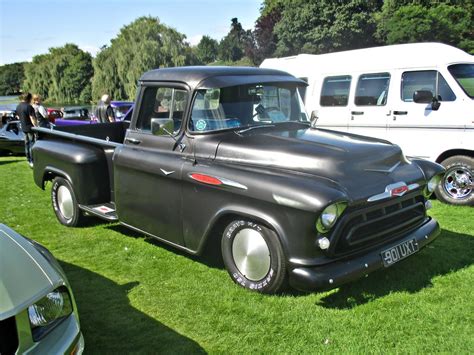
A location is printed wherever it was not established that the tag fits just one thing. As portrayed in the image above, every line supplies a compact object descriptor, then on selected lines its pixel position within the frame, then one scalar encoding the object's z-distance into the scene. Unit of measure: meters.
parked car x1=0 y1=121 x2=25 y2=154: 15.05
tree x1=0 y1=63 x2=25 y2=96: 118.16
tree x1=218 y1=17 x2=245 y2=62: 118.44
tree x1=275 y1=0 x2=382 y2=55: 53.66
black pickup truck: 3.56
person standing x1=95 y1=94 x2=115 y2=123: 10.53
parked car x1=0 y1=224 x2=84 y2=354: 2.24
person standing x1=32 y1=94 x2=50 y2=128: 12.17
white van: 7.27
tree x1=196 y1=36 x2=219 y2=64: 124.07
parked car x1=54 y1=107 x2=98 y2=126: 21.27
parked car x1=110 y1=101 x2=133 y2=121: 16.01
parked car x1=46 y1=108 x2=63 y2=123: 22.01
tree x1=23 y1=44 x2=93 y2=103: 62.19
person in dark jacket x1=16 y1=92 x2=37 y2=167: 11.33
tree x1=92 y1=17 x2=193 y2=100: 41.91
